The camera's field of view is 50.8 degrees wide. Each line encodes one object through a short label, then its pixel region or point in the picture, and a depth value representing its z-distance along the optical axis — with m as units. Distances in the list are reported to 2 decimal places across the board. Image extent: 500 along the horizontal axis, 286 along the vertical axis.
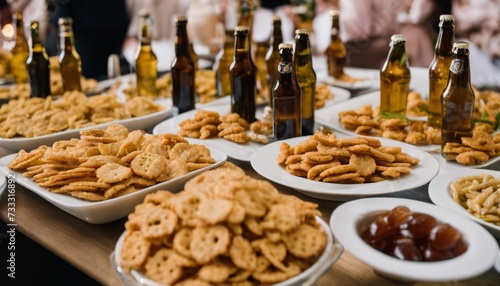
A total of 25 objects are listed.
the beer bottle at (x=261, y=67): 2.23
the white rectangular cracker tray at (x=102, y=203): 1.14
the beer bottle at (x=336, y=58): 2.42
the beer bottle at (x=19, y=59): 2.69
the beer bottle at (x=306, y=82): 1.71
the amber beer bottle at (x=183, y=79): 1.98
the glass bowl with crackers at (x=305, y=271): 0.85
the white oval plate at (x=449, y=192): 1.03
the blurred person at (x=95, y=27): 4.11
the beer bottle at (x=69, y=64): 2.27
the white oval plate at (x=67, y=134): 1.64
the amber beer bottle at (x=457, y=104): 1.39
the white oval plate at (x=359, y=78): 2.29
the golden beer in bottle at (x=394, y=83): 1.75
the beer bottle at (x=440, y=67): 1.58
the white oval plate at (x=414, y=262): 0.85
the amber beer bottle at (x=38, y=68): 2.16
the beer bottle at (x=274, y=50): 1.99
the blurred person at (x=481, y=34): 3.73
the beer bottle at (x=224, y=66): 2.26
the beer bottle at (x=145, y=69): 2.26
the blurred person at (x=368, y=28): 4.11
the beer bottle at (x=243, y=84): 1.79
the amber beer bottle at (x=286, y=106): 1.55
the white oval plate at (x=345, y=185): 1.20
